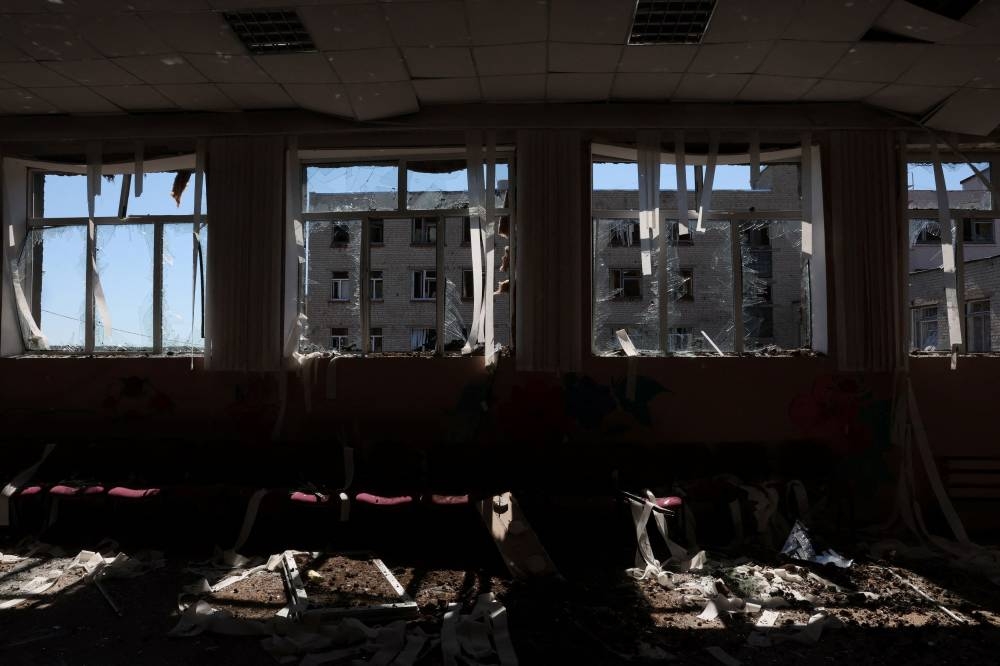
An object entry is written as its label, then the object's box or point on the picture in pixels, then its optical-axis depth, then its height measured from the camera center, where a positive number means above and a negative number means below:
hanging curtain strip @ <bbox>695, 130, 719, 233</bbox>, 5.61 +1.37
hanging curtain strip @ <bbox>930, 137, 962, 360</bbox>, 5.51 +0.71
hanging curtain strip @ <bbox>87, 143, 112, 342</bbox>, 6.02 +1.11
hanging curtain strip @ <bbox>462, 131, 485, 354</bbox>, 5.62 +1.11
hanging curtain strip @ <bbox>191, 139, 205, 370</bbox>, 5.87 +1.41
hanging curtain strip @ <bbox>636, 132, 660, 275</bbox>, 5.58 +1.31
